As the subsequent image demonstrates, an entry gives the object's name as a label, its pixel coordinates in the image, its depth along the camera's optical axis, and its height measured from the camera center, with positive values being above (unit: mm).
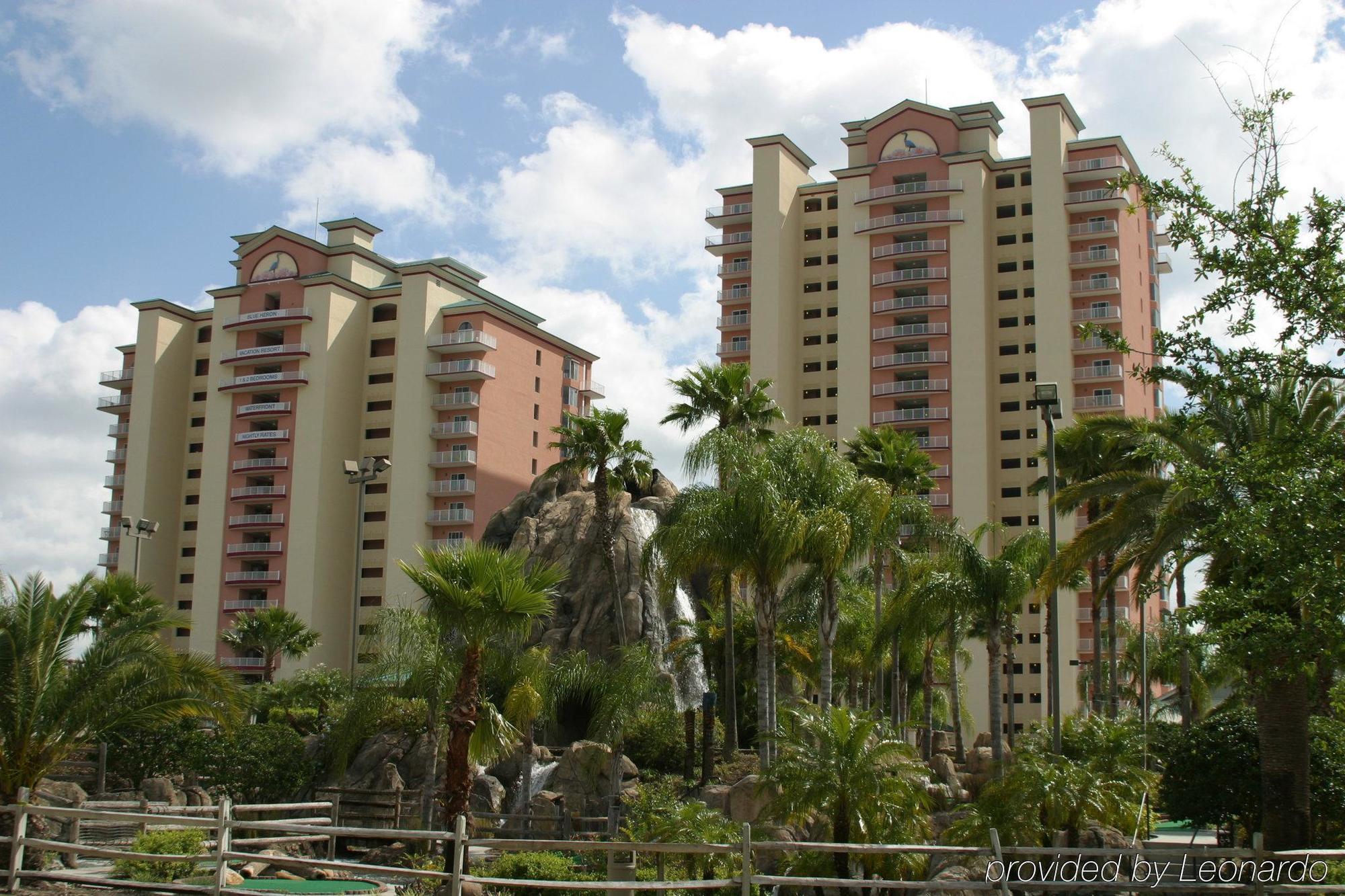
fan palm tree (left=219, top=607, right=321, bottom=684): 63719 +1934
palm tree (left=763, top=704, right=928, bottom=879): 22688 -1666
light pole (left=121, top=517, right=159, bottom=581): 53281 +5981
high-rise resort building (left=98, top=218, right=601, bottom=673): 84000 +16516
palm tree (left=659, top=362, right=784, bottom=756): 44875 +9705
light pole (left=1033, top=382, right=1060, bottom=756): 29156 +4348
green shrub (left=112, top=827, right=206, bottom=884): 18172 -2598
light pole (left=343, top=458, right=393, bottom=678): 39531 +6237
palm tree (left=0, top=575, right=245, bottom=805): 23375 -170
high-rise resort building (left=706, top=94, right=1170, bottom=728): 77688 +24689
